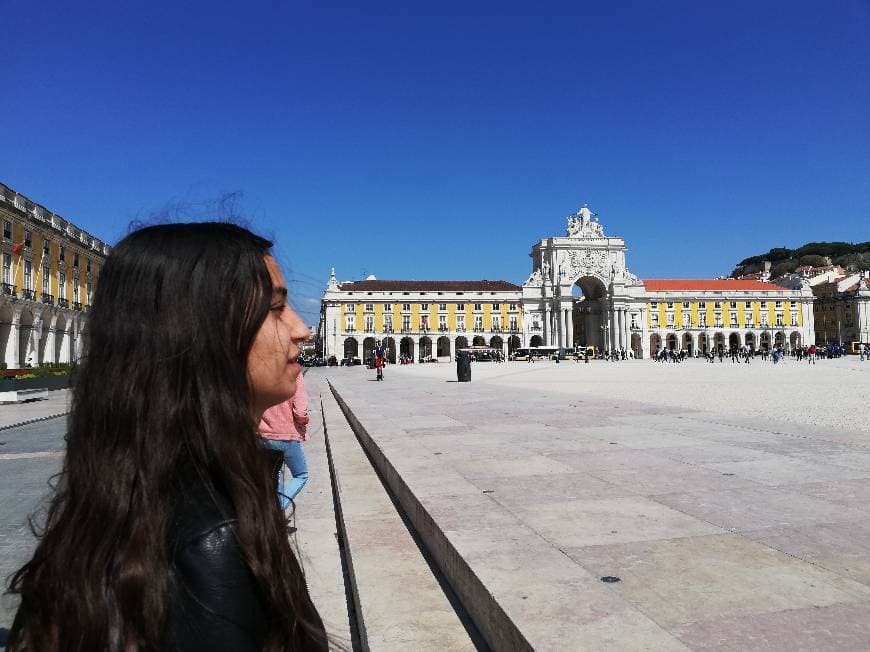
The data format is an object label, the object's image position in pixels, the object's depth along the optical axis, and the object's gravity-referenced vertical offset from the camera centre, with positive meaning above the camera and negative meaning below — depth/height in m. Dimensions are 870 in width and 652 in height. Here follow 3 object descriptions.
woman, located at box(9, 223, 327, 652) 0.82 -0.14
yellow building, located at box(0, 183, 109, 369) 29.55 +4.66
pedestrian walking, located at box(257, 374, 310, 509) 4.43 -0.41
